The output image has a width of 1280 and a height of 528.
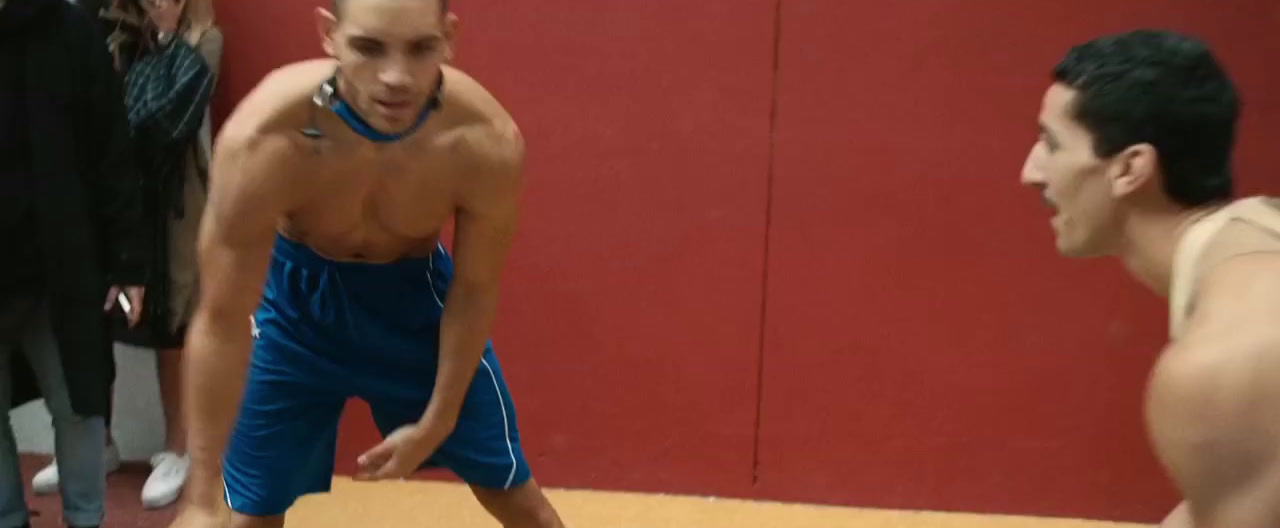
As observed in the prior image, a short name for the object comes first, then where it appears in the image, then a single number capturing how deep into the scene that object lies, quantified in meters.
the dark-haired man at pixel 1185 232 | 1.03
